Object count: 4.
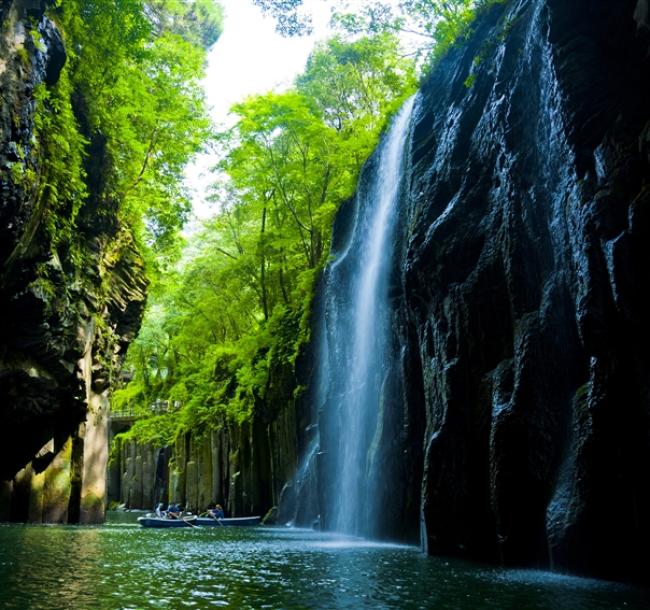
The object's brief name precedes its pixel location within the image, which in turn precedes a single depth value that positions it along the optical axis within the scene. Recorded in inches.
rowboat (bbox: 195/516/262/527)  972.5
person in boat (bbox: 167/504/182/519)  940.0
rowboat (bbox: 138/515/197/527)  874.1
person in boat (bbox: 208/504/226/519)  999.4
